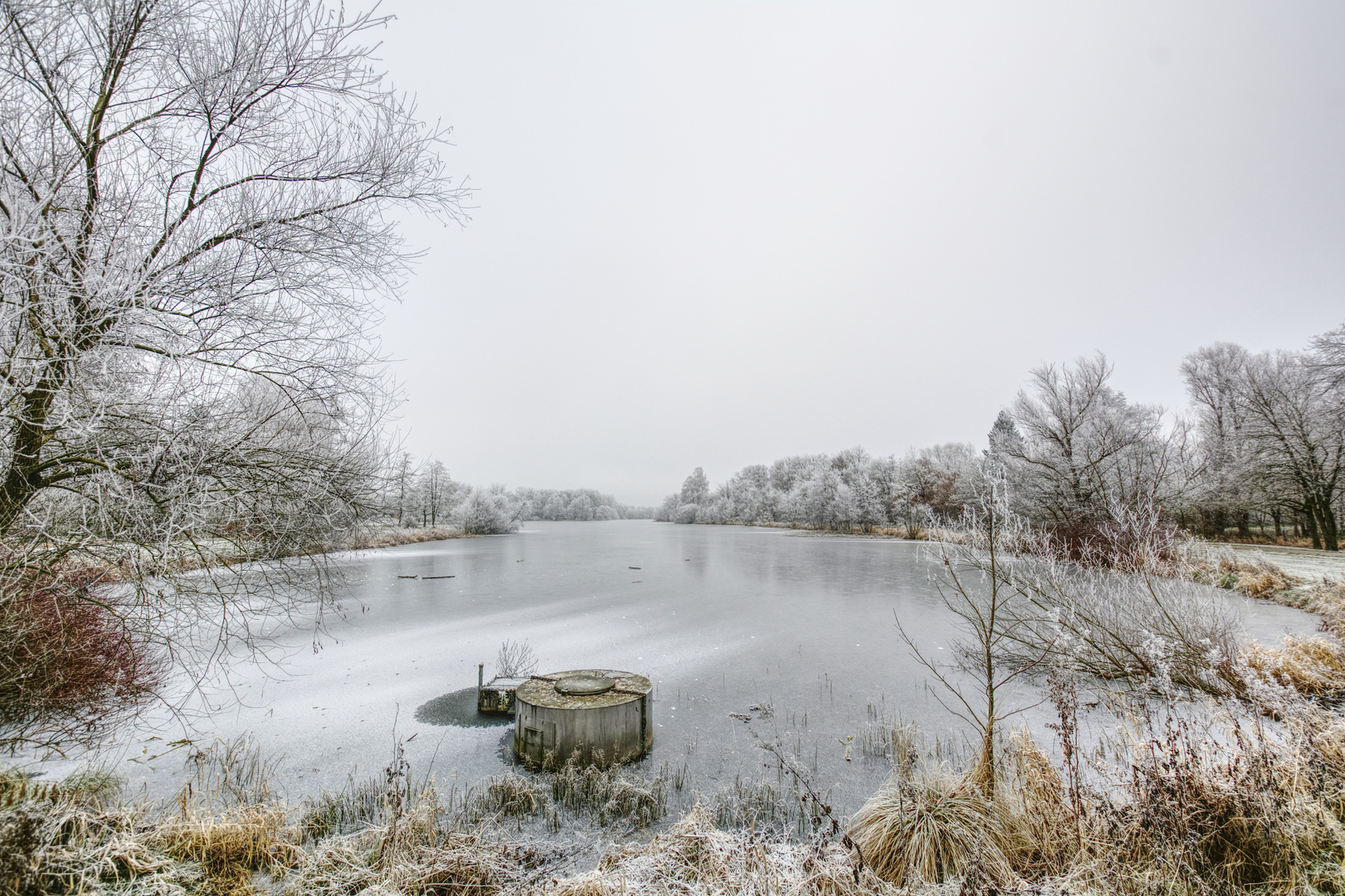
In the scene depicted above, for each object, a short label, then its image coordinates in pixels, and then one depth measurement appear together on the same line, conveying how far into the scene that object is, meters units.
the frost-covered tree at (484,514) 50.97
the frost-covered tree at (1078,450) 19.58
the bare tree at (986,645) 3.78
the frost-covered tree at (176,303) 3.02
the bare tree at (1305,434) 18.42
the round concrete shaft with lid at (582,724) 5.25
